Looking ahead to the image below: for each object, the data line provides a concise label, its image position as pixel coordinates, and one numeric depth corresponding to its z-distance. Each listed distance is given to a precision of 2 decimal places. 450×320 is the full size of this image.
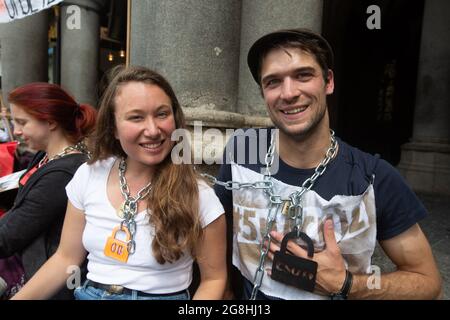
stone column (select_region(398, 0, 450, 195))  6.69
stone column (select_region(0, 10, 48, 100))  6.59
